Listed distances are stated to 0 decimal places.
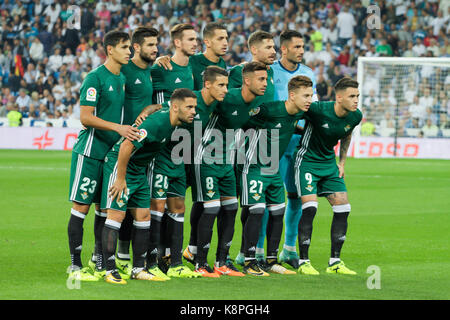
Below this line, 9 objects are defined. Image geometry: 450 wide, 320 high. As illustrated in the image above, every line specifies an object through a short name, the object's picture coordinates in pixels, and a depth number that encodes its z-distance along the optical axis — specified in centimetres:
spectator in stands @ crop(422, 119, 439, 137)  4697
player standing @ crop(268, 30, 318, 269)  1647
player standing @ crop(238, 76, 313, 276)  1511
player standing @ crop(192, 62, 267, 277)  1480
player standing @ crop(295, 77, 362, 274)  1543
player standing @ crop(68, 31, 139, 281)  1408
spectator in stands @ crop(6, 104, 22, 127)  5222
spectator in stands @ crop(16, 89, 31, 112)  5516
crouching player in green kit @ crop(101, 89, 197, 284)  1351
